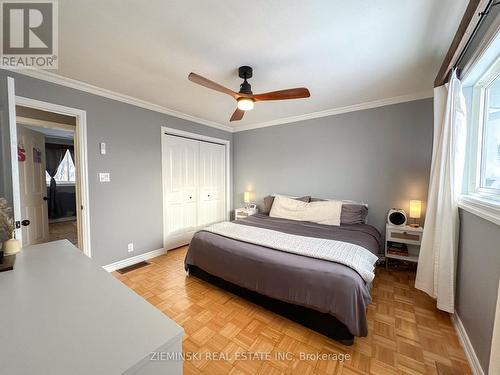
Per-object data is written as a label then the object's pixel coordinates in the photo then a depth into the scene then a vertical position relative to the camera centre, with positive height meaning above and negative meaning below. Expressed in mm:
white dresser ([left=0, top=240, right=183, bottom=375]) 553 -494
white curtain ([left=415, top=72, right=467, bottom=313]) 1712 -117
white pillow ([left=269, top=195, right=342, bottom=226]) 2924 -476
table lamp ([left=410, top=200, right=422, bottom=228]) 2584 -379
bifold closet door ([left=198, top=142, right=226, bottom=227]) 3979 -94
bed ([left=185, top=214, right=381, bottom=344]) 1477 -853
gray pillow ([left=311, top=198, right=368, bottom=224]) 2859 -488
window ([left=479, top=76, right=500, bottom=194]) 1475 +283
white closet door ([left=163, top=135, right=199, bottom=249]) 3367 -157
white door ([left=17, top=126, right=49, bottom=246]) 3076 -101
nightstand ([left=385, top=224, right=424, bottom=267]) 2564 -770
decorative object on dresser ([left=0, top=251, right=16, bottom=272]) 1078 -468
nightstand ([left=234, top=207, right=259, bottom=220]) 3998 -644
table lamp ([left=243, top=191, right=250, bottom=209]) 4173 -371
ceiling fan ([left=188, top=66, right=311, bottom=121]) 1856 +819
